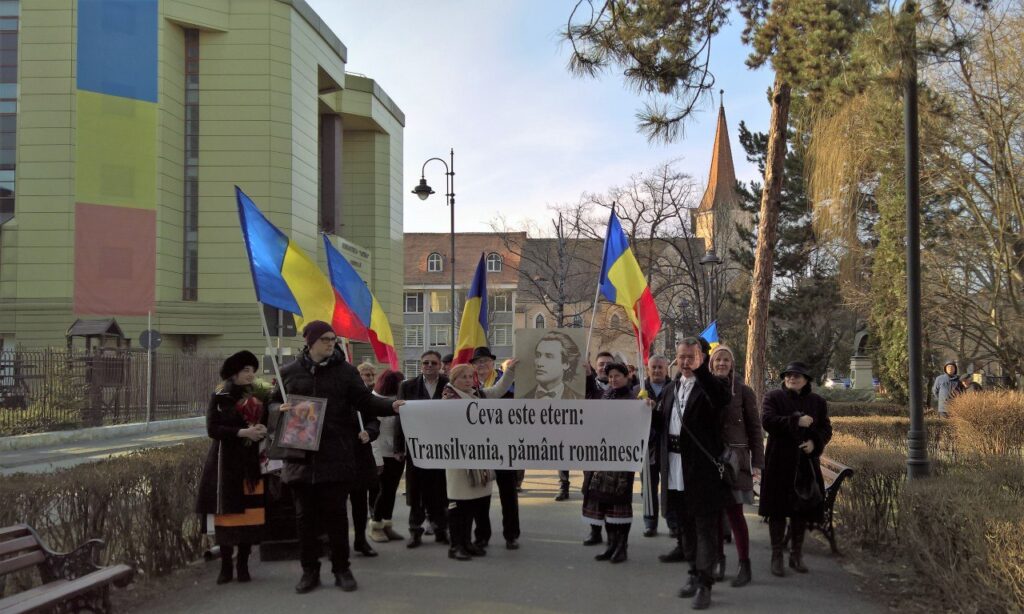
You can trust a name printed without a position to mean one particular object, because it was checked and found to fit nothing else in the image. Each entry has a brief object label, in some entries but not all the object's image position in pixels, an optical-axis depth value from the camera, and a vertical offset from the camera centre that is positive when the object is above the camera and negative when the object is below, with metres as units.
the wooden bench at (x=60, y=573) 5.00 -1.44
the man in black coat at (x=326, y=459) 6.50 -0.86
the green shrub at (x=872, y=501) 7.77 -1.45
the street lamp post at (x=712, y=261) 23.54 +2.17
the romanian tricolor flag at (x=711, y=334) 14.59 +0.14
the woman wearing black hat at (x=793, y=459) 7.01 -0.95
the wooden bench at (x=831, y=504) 7.69 -1.43
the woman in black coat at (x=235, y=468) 6.64 -0.96
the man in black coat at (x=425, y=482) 8.38 -1.34
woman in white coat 7.70 -1.29
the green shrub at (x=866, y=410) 22.12 -1.73
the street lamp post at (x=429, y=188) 31.03 +5.57
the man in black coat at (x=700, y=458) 6.18 -0.83
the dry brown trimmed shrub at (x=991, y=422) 12.34 -1.16
